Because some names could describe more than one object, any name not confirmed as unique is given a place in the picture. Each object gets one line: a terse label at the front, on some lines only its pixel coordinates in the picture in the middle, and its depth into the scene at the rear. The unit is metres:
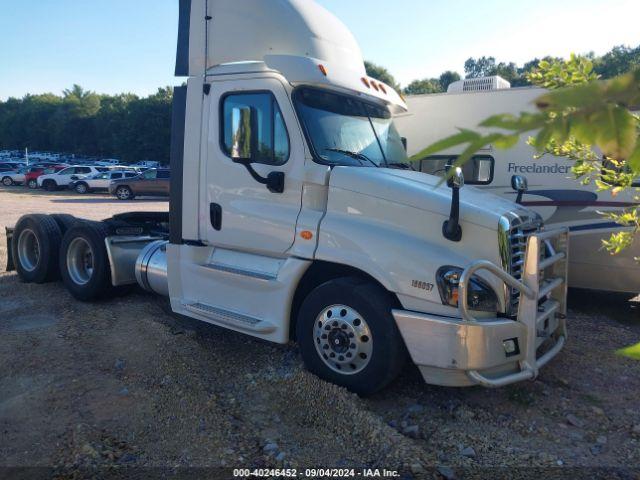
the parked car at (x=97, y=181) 31.70
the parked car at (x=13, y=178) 37.96
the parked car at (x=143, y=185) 28.58
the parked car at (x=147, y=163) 56.65
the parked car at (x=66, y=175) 32.97
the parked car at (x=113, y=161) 62.81
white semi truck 4.09
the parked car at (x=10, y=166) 41.30
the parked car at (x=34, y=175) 35.88
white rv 7.05
